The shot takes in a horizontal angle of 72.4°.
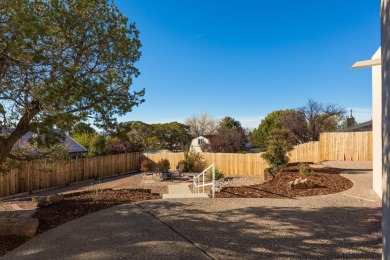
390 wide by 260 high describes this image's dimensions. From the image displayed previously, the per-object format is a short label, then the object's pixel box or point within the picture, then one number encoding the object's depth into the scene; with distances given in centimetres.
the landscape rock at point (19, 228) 539
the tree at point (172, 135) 3597
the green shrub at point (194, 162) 2184
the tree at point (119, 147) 2441
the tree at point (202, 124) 4688
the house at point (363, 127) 2187
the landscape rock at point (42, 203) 771
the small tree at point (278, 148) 1305
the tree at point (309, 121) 2592
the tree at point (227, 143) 3347
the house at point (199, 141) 3937
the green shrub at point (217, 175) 1309
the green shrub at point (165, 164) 2115
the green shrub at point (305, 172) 1101
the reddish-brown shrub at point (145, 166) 2048
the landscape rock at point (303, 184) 937
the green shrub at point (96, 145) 2027
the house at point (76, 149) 1958
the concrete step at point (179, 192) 849
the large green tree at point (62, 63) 452
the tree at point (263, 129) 4325
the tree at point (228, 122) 4570
